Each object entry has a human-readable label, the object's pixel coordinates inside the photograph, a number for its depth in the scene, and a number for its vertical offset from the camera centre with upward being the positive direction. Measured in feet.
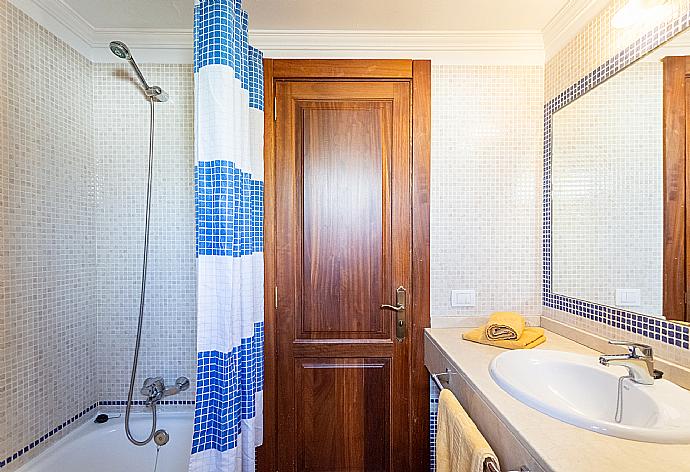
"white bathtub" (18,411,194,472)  6.97 -3.32
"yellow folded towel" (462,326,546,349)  6.20 -1.47
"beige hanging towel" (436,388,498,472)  4.14 -2.06
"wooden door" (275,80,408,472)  7.81 -0.62
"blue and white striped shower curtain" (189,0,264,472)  5.48 +0.06
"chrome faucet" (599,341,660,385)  4.40 -1.25
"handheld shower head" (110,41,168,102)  6.53 +2.52
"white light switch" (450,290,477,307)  7.78 -1.07
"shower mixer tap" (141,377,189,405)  7.40 -2.51
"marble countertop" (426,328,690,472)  3.10 -1.57
